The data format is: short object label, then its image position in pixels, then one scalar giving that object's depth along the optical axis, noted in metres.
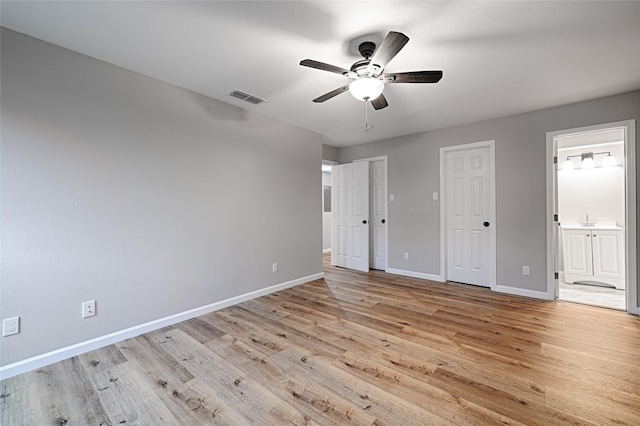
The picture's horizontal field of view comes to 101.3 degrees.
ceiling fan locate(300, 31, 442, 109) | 1.84
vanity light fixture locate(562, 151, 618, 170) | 4.30
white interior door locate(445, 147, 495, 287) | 3.98
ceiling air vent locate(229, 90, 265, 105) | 2.94
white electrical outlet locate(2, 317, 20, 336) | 1.88
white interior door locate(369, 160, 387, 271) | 5.07
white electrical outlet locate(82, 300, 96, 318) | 2.22
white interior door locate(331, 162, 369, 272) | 5.07
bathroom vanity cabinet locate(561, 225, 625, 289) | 3.94
